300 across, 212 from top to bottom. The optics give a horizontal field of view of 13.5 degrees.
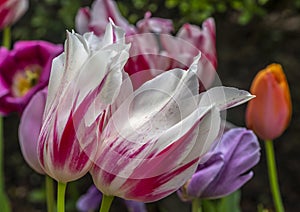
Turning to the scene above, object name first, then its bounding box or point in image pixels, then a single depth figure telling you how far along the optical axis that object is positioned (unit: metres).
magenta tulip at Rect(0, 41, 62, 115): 0.91
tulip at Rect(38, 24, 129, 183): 0.70
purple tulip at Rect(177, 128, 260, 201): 0.82
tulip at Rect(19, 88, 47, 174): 0.82
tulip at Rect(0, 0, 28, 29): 0.99
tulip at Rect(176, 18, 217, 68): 0.92
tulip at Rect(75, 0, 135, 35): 0.90
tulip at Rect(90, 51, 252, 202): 0.70
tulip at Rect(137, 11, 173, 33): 0.90
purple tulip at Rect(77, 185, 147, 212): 0.99
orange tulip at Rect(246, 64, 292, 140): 0.92
